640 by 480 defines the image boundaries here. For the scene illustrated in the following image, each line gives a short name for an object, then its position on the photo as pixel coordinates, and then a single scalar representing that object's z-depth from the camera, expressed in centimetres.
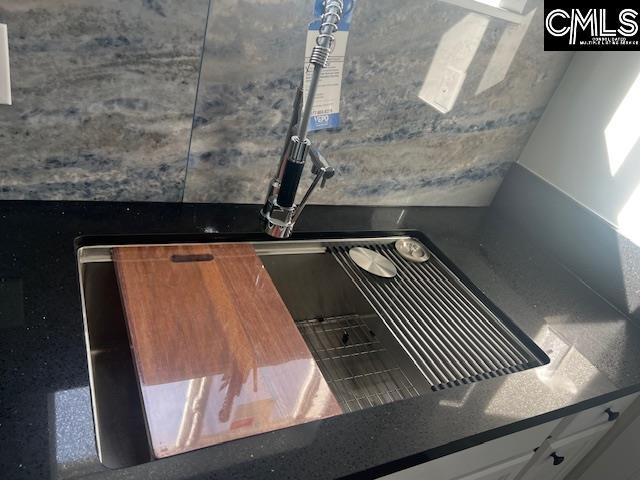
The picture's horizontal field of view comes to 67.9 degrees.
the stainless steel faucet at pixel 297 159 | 81
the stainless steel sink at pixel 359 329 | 90
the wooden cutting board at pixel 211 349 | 72
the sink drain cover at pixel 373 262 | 116
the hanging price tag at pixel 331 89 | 99
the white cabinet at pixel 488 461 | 83
